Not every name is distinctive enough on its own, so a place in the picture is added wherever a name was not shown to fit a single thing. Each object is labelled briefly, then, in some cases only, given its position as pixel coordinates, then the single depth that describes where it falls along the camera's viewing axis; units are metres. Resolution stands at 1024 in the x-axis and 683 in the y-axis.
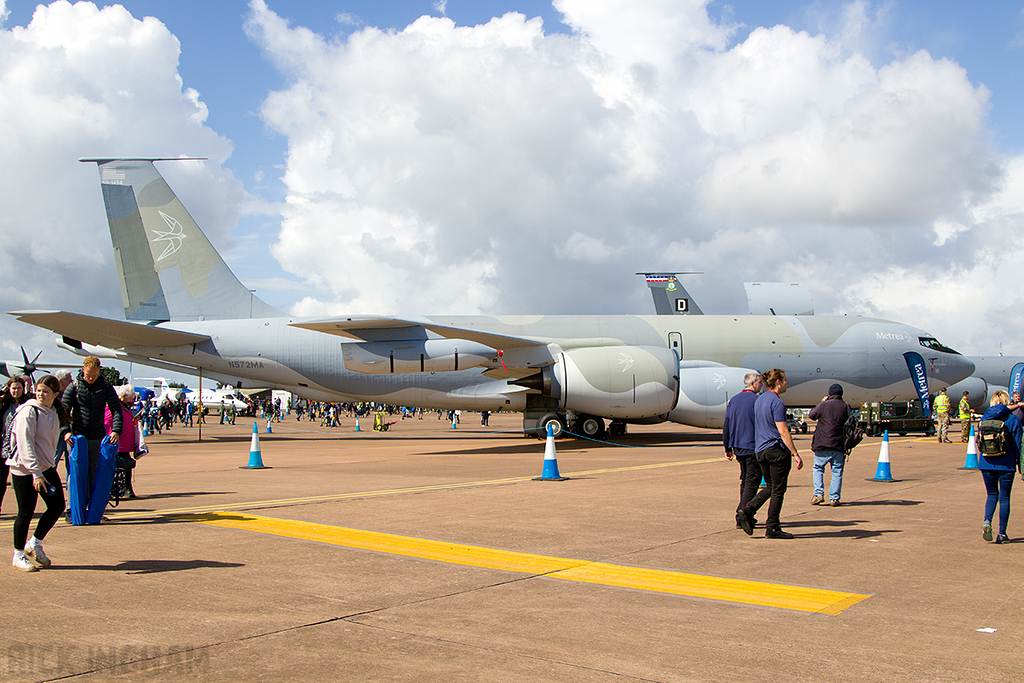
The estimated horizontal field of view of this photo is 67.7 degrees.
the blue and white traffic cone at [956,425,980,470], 14.62
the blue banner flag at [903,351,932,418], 24.22
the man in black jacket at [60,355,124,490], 8.02
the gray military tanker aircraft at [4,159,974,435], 21.84
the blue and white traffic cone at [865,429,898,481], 12.48
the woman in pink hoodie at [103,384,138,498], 9.30
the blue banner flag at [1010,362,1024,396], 22.30
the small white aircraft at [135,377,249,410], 62.94
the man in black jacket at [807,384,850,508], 9.79
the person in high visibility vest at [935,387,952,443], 21.50
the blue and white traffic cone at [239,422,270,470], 15.47
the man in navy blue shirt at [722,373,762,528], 7.84
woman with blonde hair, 7.25
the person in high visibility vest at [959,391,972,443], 20.27
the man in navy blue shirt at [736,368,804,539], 7.60
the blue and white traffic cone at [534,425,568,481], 12.54
